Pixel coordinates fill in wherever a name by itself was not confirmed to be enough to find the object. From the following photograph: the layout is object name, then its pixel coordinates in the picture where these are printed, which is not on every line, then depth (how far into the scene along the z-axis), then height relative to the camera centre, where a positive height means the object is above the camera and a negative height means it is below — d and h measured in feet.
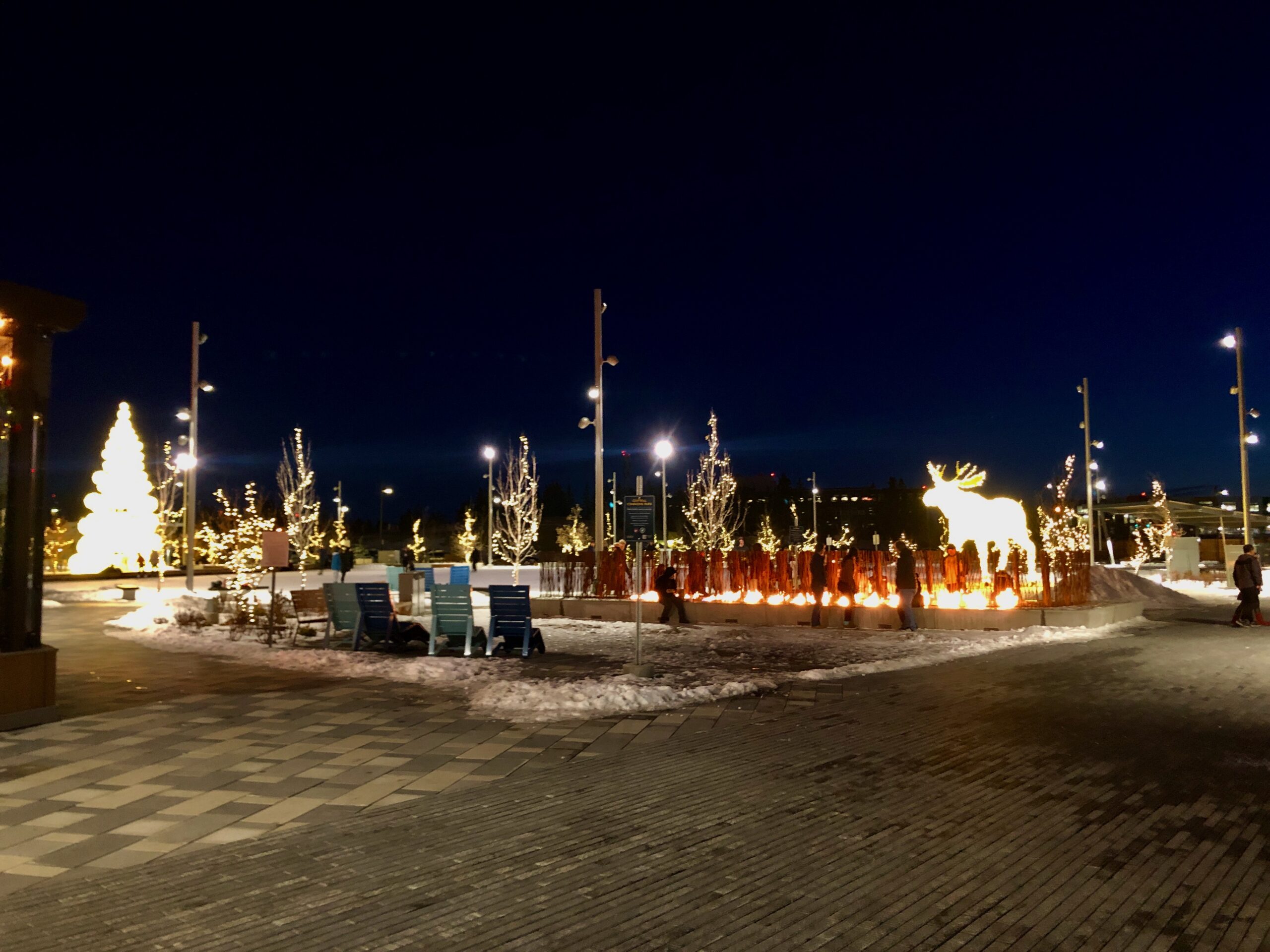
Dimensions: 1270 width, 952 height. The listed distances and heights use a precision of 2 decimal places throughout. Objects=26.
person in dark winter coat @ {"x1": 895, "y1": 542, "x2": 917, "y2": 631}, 57.93 -2.46
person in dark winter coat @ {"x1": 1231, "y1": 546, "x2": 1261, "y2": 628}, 59.82 -3.15
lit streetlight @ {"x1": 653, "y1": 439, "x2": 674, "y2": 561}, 78.79 +8.44
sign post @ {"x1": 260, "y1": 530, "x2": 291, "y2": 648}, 52.44 +0.55
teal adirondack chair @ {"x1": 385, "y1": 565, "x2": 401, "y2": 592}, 85.67 -1.91
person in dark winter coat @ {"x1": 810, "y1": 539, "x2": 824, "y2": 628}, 61.62 -2.16
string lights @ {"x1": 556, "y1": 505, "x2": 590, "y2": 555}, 180.34 +3.47
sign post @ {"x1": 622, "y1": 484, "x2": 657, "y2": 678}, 39.81 +1.15
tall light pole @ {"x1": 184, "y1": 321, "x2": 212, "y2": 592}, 86.12 +9.91
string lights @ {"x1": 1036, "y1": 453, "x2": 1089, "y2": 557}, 112.88 +2.16
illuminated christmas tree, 134.00 +7.05
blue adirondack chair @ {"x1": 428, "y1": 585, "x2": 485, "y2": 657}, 46.39 -2.88
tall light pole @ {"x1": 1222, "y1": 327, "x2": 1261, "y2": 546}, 97.09 +14.80
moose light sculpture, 71.41 +1.64
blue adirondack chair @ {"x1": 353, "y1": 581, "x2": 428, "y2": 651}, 49.24 -3.24
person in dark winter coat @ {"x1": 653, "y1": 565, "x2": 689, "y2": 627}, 64.44 -2.85
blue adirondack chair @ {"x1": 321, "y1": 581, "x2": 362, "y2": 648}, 50.42 -2.62
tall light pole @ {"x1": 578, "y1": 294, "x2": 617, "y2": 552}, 72.54 +10.54
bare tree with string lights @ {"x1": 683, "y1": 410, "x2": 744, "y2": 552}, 135.85 +7.11
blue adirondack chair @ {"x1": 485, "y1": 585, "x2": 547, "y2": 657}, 46.68 -3.06
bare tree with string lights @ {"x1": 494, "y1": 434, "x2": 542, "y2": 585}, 152.66 +8.01
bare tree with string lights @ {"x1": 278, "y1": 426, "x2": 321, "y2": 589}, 148.36 +9.09
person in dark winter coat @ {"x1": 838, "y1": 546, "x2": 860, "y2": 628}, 61.82 -2.04
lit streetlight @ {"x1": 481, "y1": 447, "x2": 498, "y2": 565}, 145.38 +6.31
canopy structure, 143.13 +3.54
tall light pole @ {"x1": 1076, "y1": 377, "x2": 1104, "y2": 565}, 110.63 +10.47
